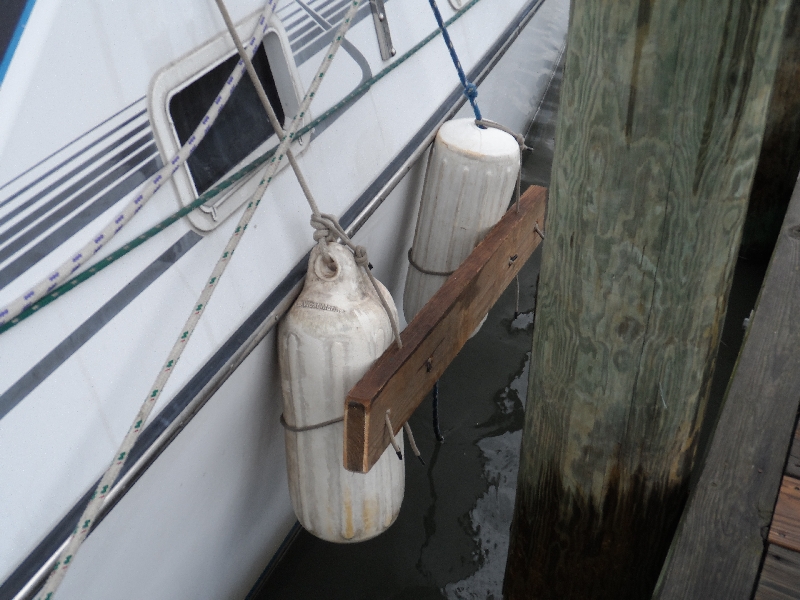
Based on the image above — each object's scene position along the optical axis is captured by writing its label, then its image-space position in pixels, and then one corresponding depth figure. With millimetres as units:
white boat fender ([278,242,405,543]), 2143
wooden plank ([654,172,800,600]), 1880
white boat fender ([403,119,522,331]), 2902
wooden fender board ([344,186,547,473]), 2068
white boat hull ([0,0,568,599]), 1471
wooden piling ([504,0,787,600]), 1440
